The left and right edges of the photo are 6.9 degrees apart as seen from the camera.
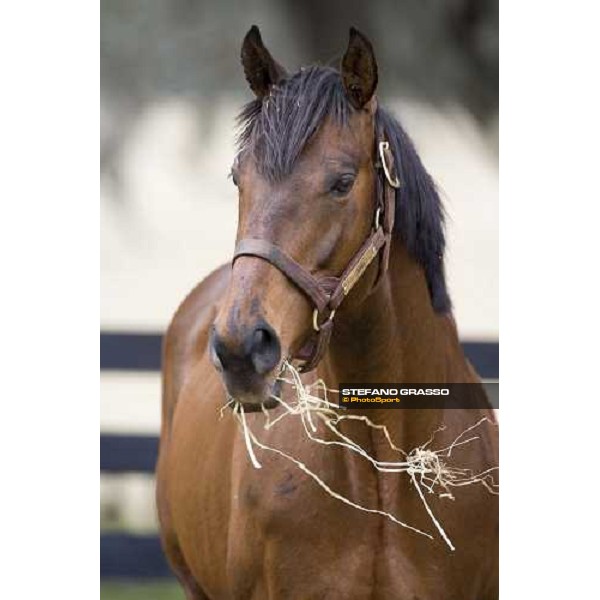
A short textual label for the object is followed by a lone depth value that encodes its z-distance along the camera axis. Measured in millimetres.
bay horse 10208
